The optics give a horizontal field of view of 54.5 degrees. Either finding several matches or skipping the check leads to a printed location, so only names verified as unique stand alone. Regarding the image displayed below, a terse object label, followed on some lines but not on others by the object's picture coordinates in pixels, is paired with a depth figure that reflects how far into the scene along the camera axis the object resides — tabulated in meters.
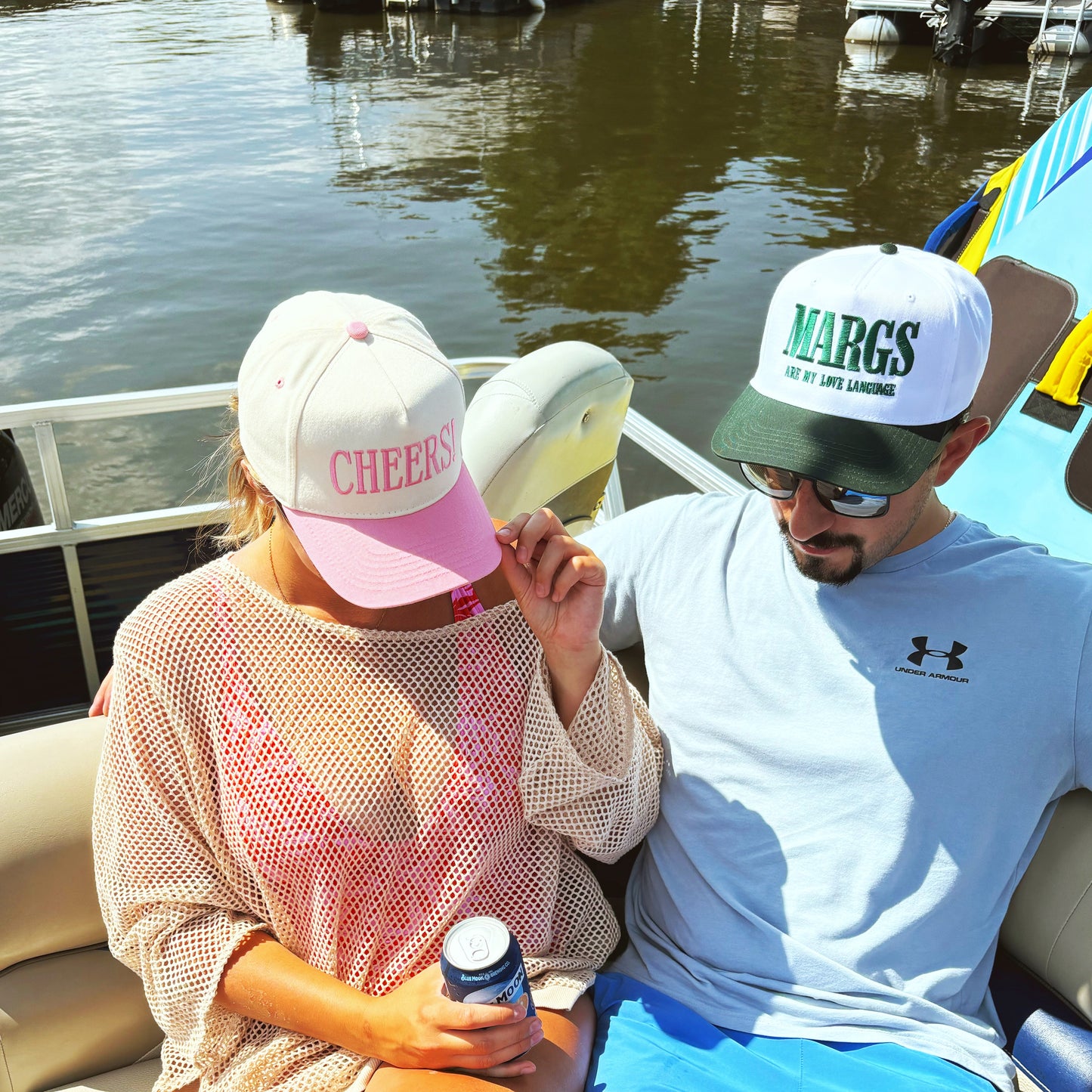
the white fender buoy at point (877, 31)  21.81
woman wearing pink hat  1.36
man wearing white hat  1.54
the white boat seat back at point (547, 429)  2.22
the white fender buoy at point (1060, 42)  19.75
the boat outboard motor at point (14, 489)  3.12
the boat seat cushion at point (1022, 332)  3.00
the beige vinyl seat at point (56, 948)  1.59
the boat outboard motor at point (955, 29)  19.97
